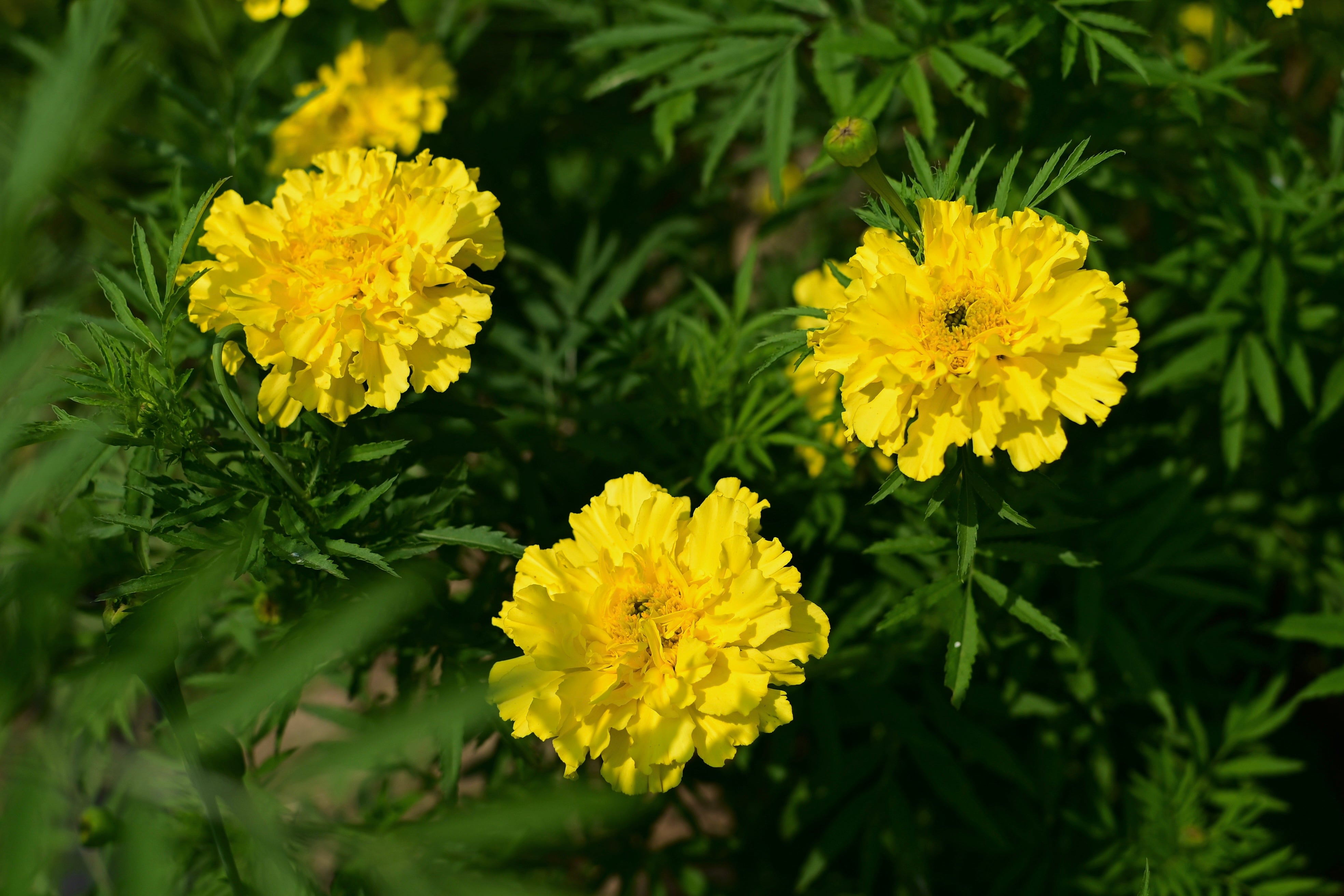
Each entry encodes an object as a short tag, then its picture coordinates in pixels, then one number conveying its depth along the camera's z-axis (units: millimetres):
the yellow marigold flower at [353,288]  734
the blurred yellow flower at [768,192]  1058
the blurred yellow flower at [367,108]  884
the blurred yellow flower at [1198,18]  1034
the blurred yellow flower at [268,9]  851
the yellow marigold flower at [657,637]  714
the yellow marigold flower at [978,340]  708
